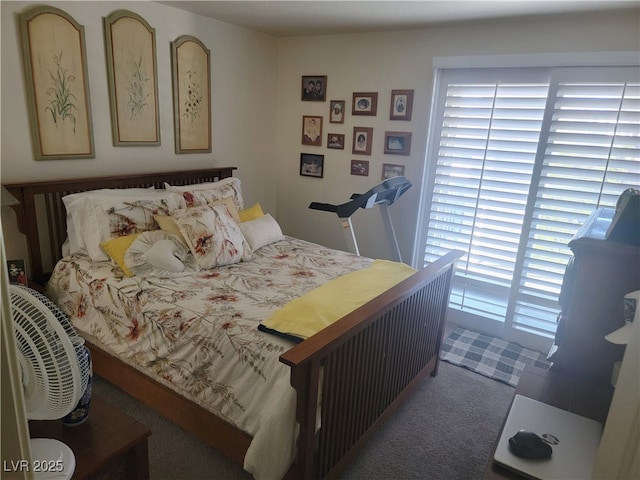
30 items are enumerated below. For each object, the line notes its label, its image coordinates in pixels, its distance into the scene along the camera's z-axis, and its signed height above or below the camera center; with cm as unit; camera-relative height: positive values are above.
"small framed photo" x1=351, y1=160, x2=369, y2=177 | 362 -20
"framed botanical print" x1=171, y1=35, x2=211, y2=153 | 313 +29
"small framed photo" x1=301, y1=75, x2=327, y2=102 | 370 +46
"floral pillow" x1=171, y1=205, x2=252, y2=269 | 254 -61
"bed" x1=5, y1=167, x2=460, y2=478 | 158 -92
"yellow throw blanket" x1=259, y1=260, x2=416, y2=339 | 185 -77
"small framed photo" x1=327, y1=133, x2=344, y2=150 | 371 +1
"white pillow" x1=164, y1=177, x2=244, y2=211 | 295 -41
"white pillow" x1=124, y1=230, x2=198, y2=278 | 238 -71
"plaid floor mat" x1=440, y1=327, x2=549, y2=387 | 280 -141
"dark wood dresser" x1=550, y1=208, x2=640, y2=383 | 127 -45
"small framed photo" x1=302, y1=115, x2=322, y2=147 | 382 +9
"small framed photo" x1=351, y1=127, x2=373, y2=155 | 354 +3
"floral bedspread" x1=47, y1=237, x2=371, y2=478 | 175 -89
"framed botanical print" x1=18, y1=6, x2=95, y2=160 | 234 +24
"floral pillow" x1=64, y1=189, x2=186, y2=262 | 249 -51
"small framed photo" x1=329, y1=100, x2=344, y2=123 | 365 +26
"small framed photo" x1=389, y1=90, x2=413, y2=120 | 329 +32
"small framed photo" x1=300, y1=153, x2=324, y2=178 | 389 -22
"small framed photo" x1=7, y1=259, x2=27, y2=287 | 228 -79
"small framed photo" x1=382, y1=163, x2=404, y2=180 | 344 -20
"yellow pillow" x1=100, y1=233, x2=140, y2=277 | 238 -67
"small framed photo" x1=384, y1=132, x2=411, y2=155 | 336 +2
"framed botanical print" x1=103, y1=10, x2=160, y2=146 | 271 +34
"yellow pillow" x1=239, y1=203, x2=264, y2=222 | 321 -58
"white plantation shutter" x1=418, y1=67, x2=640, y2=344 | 259 -12
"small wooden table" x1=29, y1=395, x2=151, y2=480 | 125 -95
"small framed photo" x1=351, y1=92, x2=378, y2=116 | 346 +33
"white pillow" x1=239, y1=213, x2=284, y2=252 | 296 -66
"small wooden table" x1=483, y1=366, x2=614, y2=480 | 132 -77
